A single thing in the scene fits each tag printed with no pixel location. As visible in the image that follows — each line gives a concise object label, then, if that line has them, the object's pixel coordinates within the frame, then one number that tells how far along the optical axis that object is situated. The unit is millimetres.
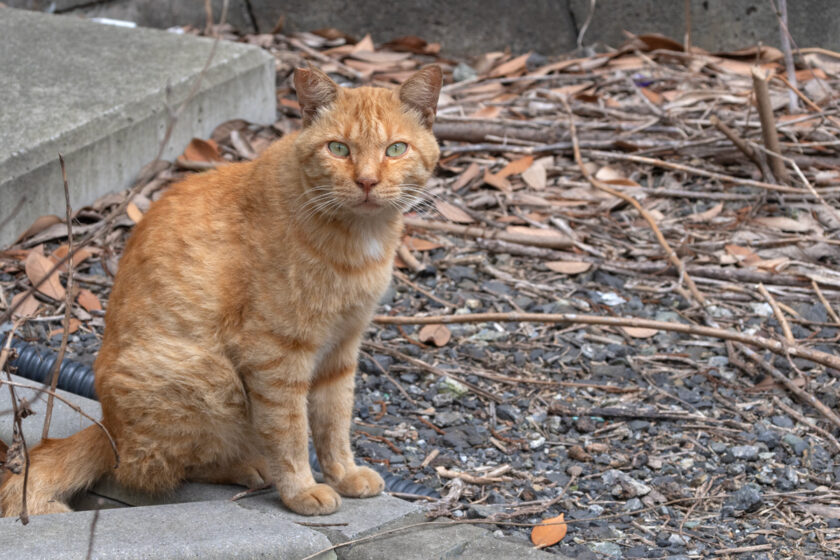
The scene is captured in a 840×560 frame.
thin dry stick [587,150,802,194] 8945
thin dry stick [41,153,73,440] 4350
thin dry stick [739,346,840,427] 6645
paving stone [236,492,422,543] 5258
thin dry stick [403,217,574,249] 9102
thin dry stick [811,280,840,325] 7728
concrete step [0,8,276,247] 8594
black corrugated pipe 6941
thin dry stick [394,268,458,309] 8430
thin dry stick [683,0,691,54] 11304
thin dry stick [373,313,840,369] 6859
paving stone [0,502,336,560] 4579
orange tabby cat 5457
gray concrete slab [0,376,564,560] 4652
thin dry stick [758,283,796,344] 7393
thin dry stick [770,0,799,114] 9609
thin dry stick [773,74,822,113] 9359
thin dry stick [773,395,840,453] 6518
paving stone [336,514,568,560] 4945
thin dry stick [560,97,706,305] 8133
